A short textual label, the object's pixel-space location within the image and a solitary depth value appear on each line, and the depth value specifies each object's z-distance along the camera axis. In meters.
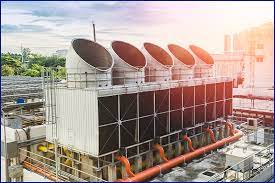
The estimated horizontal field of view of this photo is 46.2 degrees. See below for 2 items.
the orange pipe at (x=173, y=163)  11.01
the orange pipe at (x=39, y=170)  10.84
